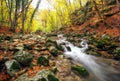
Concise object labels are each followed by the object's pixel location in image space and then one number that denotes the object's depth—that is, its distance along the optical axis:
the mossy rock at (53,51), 4.37
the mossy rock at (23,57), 3.46
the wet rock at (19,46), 4.12
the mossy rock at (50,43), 4.83
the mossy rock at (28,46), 4.31
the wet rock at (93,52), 5.28
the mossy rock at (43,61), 3.57
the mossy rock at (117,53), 4.92
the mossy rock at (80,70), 3.72
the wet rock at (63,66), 3.53
